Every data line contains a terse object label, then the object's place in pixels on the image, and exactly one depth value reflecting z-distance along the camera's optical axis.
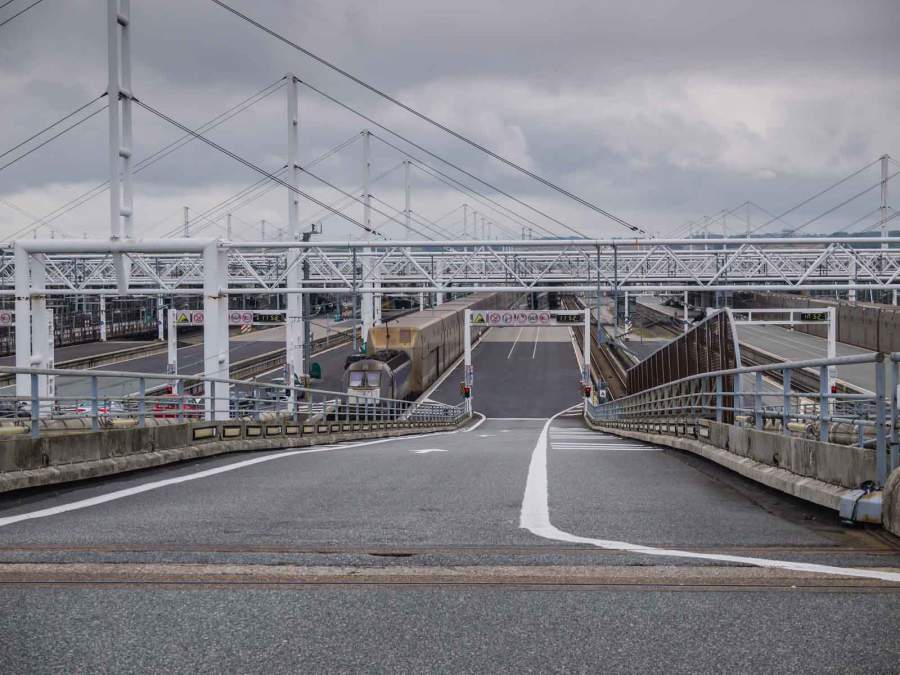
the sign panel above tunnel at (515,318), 53.34
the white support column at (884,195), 89.80
